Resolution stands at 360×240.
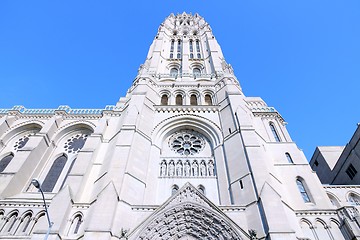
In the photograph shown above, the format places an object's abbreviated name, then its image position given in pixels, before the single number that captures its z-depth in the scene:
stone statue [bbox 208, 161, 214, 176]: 15.29
